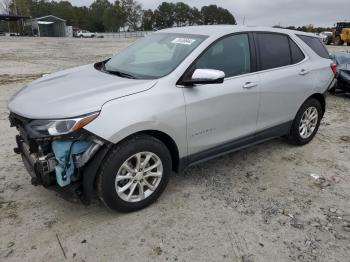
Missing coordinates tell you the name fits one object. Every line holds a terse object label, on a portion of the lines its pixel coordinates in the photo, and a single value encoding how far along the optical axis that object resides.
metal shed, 63.47
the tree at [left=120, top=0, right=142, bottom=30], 88.56
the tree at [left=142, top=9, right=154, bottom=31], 95.06
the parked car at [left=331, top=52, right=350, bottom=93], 9.15
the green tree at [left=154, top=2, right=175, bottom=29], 96.74
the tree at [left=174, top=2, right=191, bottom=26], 92.14
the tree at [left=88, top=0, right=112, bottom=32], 95.81
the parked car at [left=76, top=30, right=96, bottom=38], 68.18
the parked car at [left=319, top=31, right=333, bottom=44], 36.84
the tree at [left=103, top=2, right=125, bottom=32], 85.25
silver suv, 3.04
